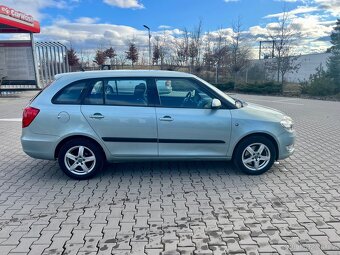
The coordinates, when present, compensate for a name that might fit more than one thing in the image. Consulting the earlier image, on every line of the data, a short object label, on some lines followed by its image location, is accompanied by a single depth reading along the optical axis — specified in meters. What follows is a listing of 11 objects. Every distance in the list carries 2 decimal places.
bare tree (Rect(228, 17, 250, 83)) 25.75
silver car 4.32
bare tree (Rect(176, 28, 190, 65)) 27.68
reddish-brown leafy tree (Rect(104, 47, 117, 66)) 31.05
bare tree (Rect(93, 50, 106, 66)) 31.41
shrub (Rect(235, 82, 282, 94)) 20.75
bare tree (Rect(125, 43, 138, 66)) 30.83
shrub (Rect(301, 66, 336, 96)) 18.53
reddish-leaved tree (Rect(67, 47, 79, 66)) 30.92
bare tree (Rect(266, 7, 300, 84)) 21.39
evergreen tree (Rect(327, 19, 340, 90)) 19.16
